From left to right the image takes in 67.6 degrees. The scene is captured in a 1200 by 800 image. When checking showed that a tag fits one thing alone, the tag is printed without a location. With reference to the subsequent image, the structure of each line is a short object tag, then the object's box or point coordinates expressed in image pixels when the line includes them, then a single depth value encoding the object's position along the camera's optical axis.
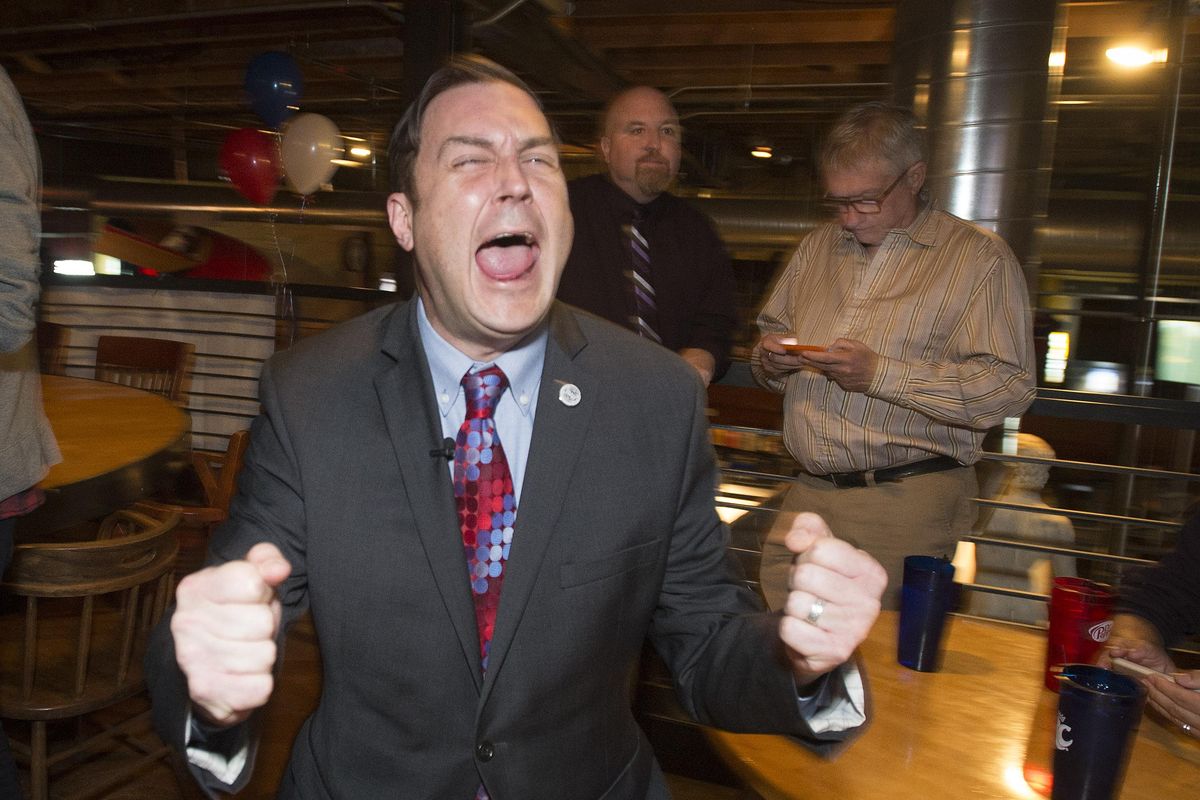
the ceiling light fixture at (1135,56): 5.83
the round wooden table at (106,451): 2.27
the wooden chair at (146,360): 5.05
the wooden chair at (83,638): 2.15
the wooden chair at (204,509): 3.45
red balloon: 6.76
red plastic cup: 1.38
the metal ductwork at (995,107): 3.72
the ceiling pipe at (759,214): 8.98
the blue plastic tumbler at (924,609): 1.39
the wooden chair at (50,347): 5.65
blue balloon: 6.07
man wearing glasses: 2.40
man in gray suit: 1.21
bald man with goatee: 2.75
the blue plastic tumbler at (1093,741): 1.03
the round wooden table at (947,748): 1.10
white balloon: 6.19
